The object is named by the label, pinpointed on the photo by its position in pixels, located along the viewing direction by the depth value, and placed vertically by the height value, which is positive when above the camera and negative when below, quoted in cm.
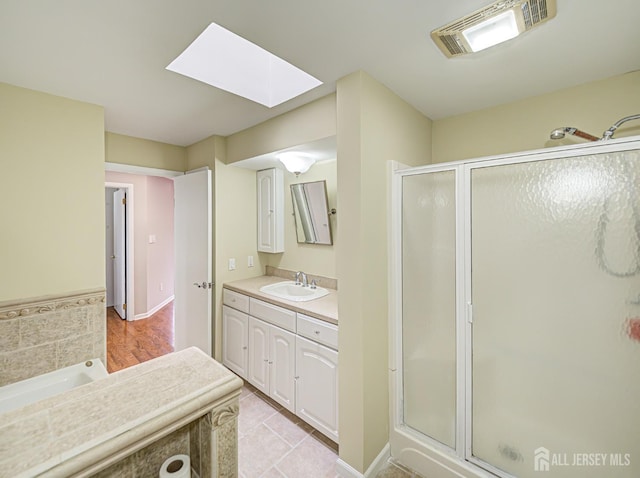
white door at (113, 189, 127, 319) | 432 -27
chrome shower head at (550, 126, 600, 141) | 159 +59
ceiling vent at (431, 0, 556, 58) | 109 +89
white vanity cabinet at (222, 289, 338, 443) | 185 -91
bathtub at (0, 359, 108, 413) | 155 -87
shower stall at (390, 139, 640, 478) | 124 -40
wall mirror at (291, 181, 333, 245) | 254 +24
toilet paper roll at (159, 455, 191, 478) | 69 -58
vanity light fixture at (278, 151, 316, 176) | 223 +62
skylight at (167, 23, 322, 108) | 157 +103
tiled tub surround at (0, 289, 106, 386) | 166 -61
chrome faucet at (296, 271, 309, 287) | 263 -39
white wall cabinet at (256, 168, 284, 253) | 286 +30
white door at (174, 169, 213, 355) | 262 -23
